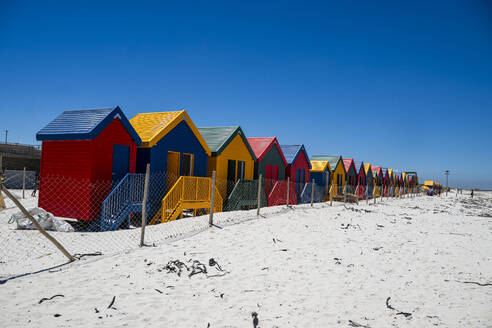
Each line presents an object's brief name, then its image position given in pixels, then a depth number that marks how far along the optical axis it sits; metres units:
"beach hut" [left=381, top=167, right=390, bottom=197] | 50.09
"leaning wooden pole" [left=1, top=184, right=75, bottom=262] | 6.07
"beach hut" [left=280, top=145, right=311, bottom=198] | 23.94
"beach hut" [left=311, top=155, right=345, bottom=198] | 31.25
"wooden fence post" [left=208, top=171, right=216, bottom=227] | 10.48
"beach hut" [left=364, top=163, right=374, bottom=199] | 41.17
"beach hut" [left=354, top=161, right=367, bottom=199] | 37.59
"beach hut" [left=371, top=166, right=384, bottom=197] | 45.49
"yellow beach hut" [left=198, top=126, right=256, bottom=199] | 17.38
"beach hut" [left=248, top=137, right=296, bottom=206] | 20.10
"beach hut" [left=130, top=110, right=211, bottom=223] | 13.09
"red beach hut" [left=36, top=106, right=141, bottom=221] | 11.82
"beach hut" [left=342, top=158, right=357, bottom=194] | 34.85
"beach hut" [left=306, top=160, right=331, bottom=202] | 28.97
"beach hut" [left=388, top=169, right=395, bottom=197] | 52.69
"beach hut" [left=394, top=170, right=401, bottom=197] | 57.02
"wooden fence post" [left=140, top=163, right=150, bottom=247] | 7.87
